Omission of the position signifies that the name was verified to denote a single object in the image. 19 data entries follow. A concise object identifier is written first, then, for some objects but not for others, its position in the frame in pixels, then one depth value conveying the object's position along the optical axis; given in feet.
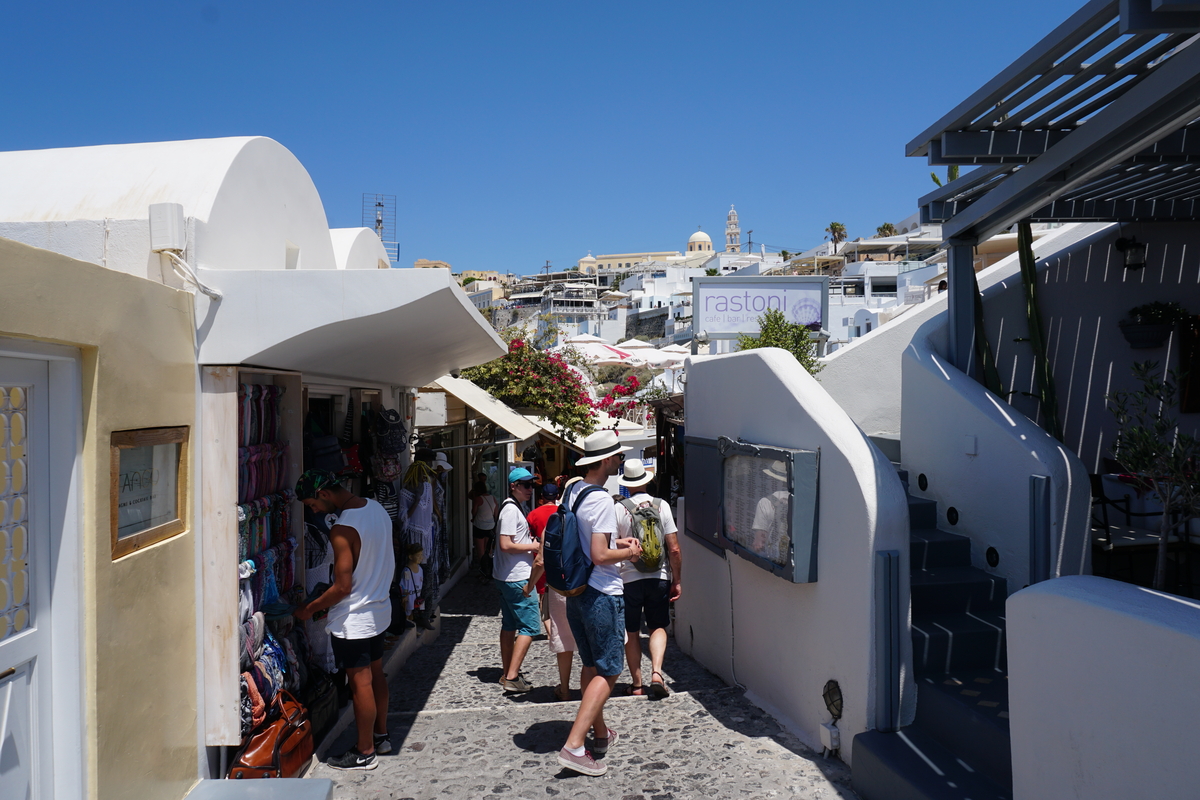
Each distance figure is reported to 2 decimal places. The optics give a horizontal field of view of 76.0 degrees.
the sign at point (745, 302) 35.37
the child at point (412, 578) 19.81
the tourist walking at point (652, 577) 17.57
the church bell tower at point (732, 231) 517.14
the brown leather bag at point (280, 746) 12.83
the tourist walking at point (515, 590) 19.20
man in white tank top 14.16
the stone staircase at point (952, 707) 11.71
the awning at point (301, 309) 12.55
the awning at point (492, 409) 29.86
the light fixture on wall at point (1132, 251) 21.78
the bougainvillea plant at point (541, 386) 35.47
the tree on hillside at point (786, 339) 29.68
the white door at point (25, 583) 8.87
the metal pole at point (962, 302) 19.37
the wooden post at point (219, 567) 12.50
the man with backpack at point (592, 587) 14.23
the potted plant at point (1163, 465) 15.35
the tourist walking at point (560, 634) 18.37
